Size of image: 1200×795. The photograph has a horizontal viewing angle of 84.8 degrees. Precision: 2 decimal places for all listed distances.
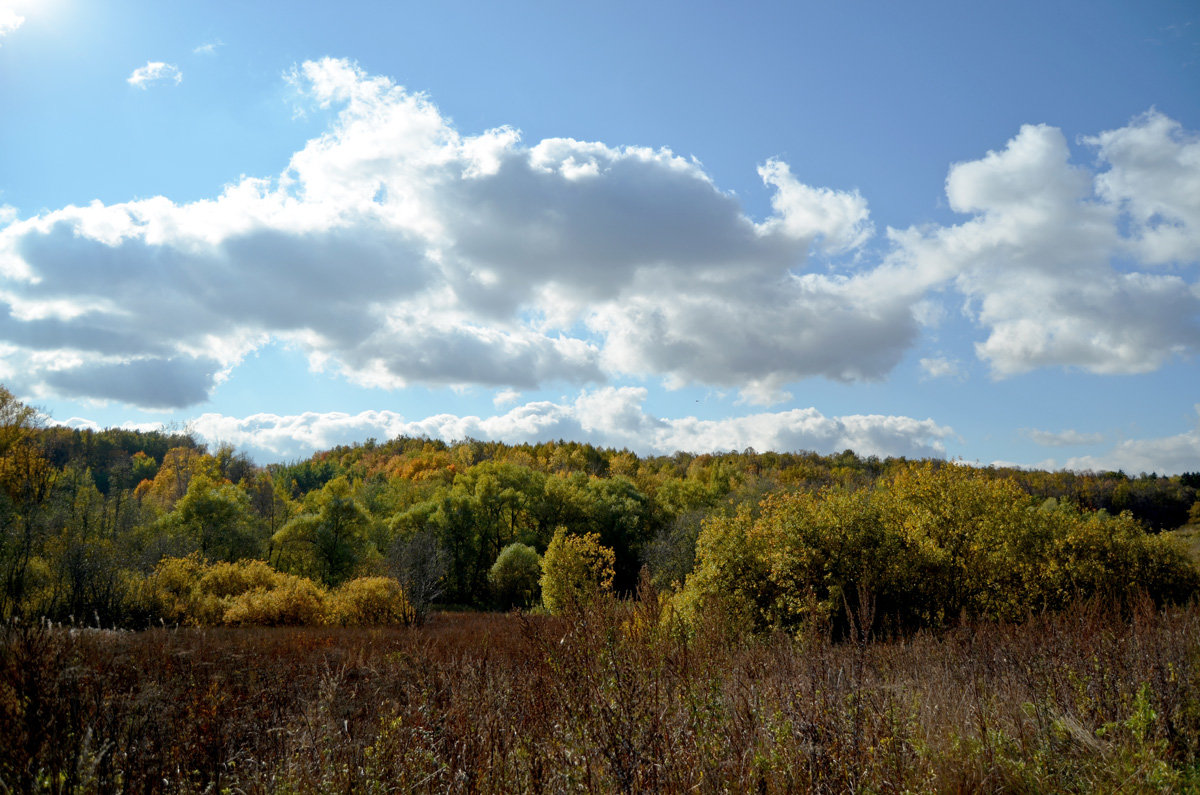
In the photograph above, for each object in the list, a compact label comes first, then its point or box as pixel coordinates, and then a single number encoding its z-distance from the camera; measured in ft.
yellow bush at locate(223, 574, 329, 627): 88.17
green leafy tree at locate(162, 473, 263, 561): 135.13
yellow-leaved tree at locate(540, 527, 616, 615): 121.70
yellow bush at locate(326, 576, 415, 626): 95.28
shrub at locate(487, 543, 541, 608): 167.43
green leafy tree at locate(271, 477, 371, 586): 149.79
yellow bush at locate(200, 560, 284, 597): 98.89
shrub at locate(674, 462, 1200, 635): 62.34
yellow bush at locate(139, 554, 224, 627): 86.07
